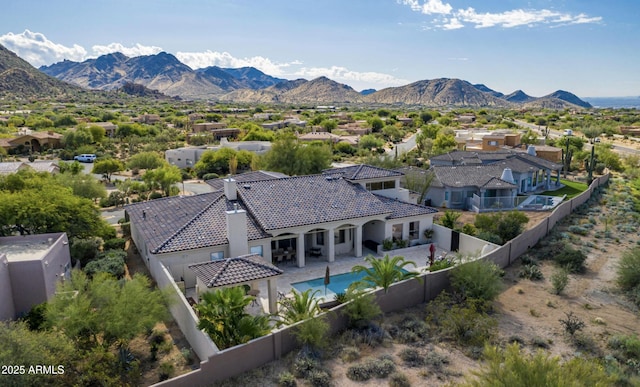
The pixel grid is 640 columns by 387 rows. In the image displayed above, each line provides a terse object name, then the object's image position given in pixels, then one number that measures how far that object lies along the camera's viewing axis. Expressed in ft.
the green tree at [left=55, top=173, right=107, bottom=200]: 121.19
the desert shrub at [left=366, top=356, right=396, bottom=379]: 50.34
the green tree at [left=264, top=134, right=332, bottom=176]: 151.64
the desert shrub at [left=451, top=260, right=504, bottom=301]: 66.54
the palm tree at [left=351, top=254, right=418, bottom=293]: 65.31
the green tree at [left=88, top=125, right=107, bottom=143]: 287.48
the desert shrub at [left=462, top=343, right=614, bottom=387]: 32.86
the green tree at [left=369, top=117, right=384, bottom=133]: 380.99
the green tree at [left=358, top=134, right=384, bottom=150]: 272.31
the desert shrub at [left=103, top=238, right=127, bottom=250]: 91.30
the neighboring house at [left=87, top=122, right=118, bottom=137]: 317.42
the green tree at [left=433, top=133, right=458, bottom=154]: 231.22
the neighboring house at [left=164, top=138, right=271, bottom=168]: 216.54
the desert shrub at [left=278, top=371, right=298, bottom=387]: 47.70
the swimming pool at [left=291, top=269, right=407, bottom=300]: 72.23
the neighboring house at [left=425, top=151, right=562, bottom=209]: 132.05
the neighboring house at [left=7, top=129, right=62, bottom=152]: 247.91
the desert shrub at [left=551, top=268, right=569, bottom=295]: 72.90
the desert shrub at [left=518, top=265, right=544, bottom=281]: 78.79
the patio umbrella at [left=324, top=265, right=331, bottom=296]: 70.28
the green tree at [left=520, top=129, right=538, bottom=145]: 234.58
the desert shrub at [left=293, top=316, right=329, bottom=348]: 52.60
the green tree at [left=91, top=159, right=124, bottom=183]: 179.93
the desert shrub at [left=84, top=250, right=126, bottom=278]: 76.02
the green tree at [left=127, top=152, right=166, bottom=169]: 196.54
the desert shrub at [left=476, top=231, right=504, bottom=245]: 91.86
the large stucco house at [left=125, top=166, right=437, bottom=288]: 74.90
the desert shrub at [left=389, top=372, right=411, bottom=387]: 48.37
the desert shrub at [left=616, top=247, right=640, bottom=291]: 75.15
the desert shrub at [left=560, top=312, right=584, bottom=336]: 60.34
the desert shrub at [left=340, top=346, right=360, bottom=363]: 53.06
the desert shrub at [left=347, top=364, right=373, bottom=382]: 49.49
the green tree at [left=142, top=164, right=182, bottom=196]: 151.12
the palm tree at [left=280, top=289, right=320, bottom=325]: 56.34
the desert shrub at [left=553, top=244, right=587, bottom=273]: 83.15
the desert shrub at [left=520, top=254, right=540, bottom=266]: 85.30
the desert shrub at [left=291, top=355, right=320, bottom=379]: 49.34
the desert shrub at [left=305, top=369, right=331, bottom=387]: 48.03
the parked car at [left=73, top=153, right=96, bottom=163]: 226.79
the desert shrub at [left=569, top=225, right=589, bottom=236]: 104.78
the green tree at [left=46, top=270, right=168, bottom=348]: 49.08
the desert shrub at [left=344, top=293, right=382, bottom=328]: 59.36
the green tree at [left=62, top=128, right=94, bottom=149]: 260.21
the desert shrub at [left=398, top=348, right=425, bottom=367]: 52.98
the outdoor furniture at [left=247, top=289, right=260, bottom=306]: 64.48
